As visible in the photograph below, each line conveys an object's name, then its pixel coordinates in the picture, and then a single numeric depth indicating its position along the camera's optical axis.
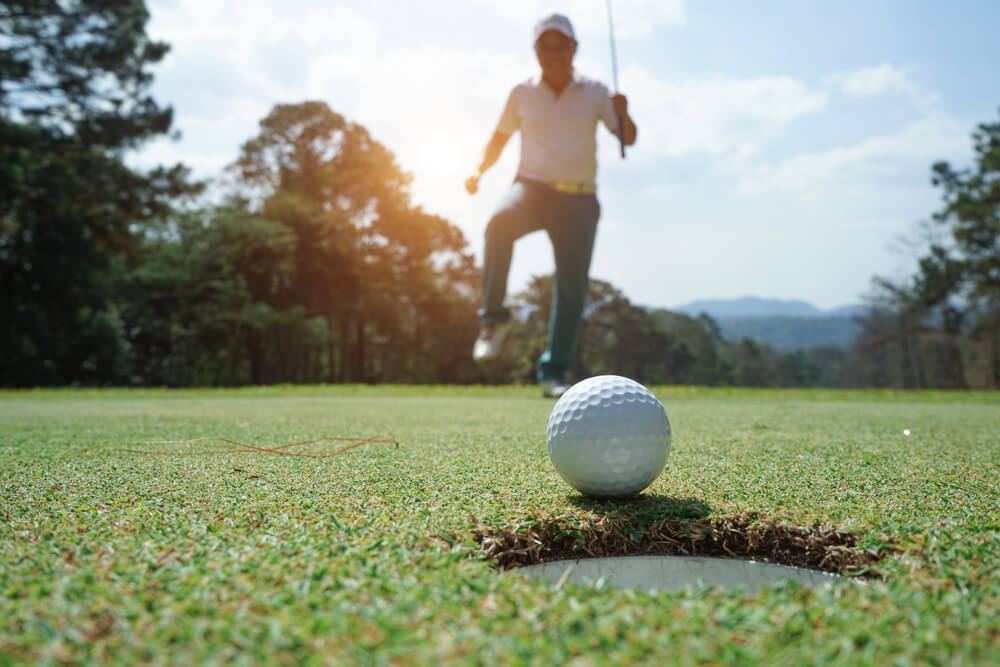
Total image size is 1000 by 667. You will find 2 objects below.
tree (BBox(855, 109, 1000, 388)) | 26.80
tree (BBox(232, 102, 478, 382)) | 25.34
